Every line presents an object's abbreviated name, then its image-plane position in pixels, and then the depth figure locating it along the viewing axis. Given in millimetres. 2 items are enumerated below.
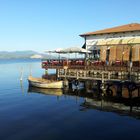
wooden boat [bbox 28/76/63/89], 22870
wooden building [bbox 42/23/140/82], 19731
